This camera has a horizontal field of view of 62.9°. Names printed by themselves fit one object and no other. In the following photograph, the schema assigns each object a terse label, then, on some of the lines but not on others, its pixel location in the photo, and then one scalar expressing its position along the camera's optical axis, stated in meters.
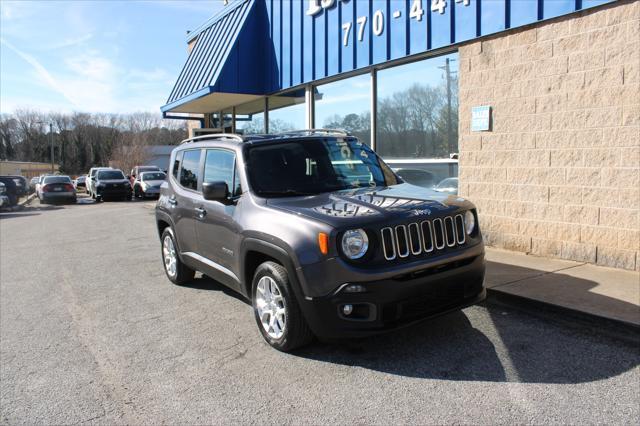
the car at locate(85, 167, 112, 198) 28.59
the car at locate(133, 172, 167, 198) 26.94
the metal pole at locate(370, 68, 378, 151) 9.65
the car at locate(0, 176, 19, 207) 23.73
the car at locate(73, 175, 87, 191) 45.66
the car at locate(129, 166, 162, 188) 29.97
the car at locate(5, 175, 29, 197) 27.14
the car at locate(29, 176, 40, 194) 39.94
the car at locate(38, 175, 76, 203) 25.62
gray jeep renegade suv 3.76
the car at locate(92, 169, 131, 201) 26.44
